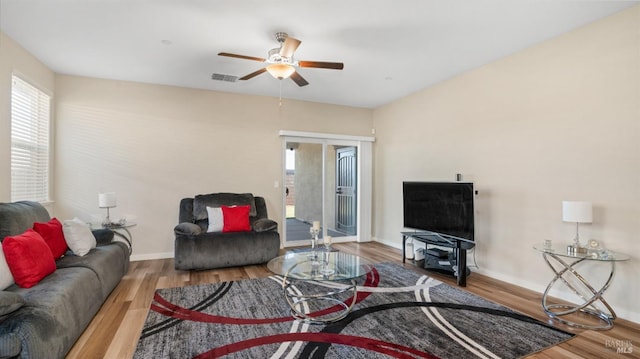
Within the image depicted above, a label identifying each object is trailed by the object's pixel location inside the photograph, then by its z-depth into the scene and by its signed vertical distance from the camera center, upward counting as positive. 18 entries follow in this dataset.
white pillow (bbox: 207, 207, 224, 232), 4.62 -0.49
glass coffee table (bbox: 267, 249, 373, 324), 2.84 -1.07
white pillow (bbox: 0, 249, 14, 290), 2.15 -0.62
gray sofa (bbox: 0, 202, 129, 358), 1.77 -0.80
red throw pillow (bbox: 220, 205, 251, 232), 4.62 -0.49
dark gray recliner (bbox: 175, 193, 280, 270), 4.17 -0.75
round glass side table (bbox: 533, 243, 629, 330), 2.70 -1.01
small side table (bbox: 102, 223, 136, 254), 4.06 -0.52
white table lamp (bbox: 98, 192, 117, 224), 4.11 -0.20
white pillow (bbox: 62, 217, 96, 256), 3.12 -0.52
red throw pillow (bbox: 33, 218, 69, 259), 2.87 -0.47
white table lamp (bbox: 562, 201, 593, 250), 2.81 -0.23
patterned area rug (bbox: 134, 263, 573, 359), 2.29 -1.20
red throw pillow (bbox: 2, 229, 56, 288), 2.26 -0.55
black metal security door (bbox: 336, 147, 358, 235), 6.41 -0.07
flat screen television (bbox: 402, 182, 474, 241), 3.83 -0.28
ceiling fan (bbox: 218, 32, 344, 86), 3.11 +1.25
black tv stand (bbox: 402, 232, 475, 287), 3.71 -0.75
